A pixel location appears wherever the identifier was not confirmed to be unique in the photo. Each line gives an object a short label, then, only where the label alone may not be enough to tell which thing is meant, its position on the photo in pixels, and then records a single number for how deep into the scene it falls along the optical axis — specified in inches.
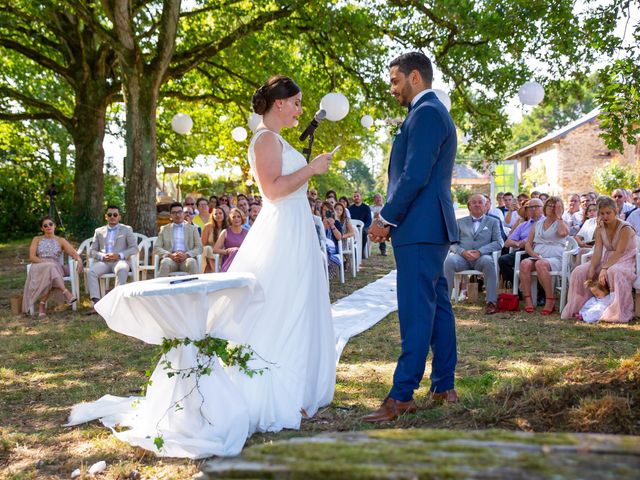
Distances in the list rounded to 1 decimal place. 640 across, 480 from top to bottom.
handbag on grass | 367.6
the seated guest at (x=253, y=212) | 467.2
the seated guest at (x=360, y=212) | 712.4
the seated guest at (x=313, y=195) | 575.7
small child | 328.5
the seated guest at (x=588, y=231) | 409.1
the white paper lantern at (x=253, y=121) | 577.2
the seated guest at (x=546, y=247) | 371.2
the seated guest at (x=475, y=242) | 382.9
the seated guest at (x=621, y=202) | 470.6
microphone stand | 184.9
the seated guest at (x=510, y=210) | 525.3
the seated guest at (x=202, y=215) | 548.4
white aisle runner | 303.0
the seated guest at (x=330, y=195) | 610.4
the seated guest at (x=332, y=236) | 505.0
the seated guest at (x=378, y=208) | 757.2
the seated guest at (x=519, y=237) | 399.2
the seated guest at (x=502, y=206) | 561.8
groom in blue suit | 158.7
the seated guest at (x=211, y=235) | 430.3
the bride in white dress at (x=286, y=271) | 175.5
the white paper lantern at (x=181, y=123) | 634.8
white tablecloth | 150.8
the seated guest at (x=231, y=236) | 409.1
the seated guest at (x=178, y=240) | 413.1
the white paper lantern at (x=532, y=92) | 451.5
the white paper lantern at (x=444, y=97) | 375.7
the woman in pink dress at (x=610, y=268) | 325.4
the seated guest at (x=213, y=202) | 595.1
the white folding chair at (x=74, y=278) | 411.0
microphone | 181.6
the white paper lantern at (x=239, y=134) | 732.2
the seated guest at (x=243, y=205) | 509.0
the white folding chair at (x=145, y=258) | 443.0
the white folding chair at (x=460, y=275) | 383.9
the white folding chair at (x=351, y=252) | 542.7
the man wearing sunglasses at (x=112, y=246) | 416.5
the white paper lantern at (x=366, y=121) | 672.4
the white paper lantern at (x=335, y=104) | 481.7
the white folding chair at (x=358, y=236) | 595.5
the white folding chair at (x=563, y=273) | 364.8
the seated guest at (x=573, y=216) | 470.8
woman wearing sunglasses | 398.6
